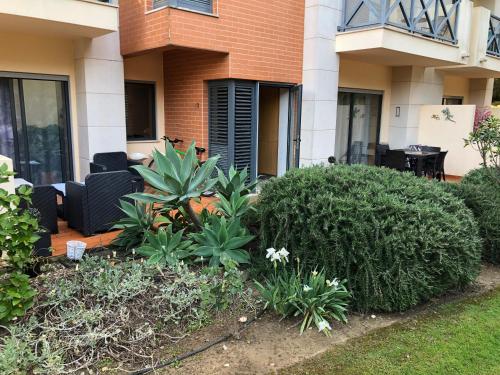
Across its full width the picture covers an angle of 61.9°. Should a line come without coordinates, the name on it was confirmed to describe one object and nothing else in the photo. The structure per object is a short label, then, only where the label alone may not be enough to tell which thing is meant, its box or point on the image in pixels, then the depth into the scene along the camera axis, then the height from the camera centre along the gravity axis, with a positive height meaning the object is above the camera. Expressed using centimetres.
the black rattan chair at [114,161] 752 -85
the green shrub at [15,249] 304 -101
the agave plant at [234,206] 490 -104
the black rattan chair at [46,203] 517 -112
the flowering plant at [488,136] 564 -19
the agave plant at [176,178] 455 -68
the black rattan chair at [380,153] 1172 -90
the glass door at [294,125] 924 -14
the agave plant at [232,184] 520 -82
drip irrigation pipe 298 -179
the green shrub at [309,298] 363 -157
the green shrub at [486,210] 523 -110
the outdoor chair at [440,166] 1041 -111
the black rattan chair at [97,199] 562 -116
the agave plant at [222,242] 449 -136
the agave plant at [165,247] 441 -142
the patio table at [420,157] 1014 -87
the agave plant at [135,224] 521 -135
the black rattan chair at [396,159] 1016 -94
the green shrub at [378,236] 379 -107
